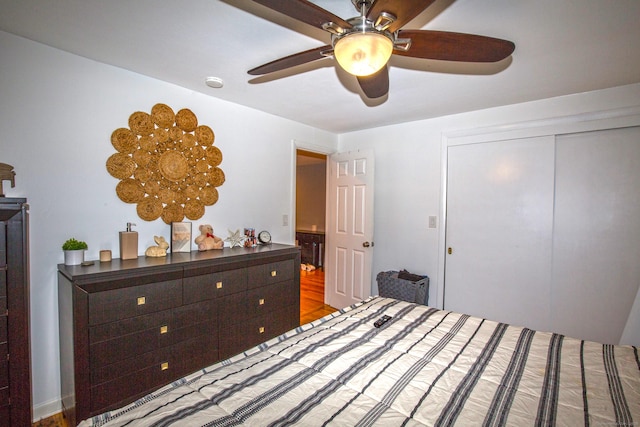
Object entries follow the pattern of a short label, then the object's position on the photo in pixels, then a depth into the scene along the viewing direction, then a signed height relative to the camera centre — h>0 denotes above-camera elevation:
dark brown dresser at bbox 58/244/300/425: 1.67 -0.77
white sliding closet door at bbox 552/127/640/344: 2.39 -0.21
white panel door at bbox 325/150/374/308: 3.57 -0.30
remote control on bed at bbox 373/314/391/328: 1.65 -0.65
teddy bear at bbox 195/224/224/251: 2.55 -0.31
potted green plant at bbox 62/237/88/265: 1.88 -0.31
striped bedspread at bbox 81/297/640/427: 0.96 -0.67
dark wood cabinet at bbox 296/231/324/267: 6.03 -0.86
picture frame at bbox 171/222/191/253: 2.41 -0.27
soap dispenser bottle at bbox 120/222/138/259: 2.10 -0.29
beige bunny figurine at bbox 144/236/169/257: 2.21 -0.34
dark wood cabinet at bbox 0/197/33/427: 1.48 -0.58
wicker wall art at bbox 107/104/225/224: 2.20 +0.30
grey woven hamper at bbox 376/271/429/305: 3.10 -0.87
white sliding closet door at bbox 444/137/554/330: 2.71 -0.23
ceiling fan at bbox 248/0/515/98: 1.04 +0.67
